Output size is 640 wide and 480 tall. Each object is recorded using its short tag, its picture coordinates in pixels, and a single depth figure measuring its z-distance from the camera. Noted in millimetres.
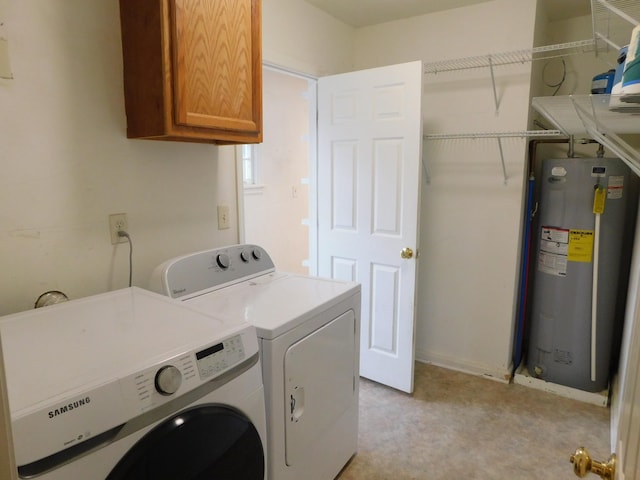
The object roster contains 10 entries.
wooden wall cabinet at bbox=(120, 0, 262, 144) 1405
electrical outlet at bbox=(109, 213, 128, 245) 1581
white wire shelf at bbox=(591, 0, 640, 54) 1127
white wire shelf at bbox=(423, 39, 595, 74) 2420
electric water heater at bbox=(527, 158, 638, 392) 2387
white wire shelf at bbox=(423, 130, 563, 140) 2234
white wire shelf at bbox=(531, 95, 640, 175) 793
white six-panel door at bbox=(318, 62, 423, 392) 2408
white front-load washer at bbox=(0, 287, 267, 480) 780
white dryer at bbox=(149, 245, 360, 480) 1423
